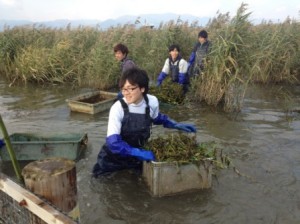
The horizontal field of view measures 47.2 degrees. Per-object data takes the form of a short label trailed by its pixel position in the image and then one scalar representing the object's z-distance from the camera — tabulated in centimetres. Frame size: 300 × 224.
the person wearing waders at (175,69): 809
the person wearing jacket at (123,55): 635
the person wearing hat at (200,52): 852
